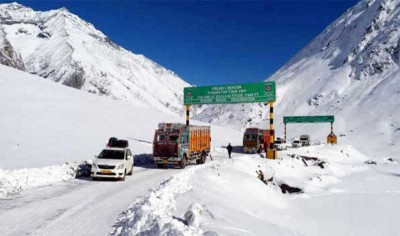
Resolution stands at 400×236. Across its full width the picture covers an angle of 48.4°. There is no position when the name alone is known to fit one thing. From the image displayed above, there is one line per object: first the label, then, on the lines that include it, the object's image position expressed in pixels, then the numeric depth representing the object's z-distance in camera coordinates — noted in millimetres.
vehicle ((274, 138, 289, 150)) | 72769
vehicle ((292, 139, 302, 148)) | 86000
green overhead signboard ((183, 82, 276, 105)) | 48719
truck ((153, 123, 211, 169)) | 34844
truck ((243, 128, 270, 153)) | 60844
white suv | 25469
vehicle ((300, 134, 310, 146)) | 89975
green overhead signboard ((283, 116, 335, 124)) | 87656
